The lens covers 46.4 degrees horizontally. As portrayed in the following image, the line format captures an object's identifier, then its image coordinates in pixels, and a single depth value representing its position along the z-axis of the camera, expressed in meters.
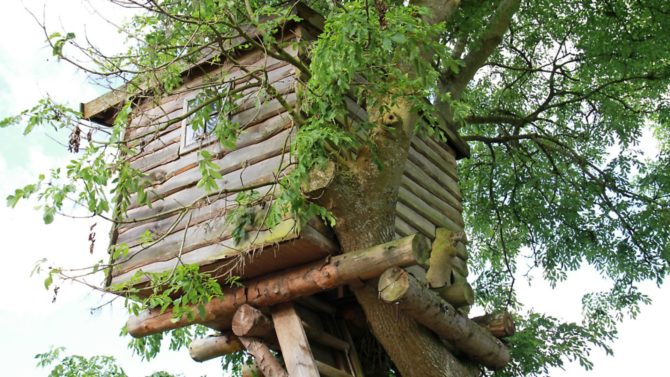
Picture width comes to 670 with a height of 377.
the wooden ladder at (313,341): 6.51
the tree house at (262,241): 6.22
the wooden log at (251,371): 7.59
